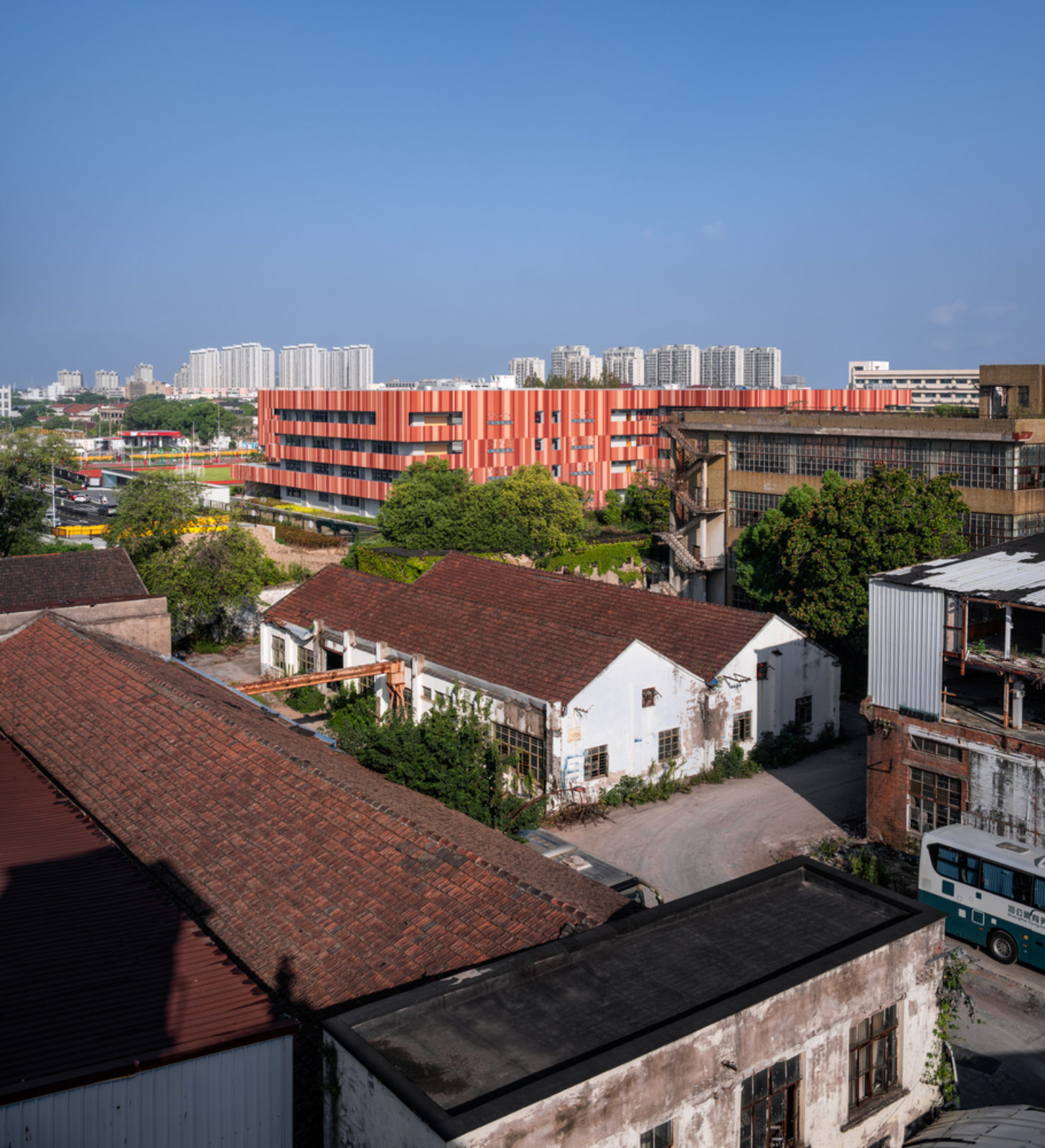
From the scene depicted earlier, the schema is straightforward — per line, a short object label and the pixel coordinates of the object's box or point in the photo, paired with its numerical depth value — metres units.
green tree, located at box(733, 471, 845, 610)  41.31
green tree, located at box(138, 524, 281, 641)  39.06
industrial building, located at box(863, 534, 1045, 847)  19.77
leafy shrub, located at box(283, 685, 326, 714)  32.09
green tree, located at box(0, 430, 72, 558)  50.78
